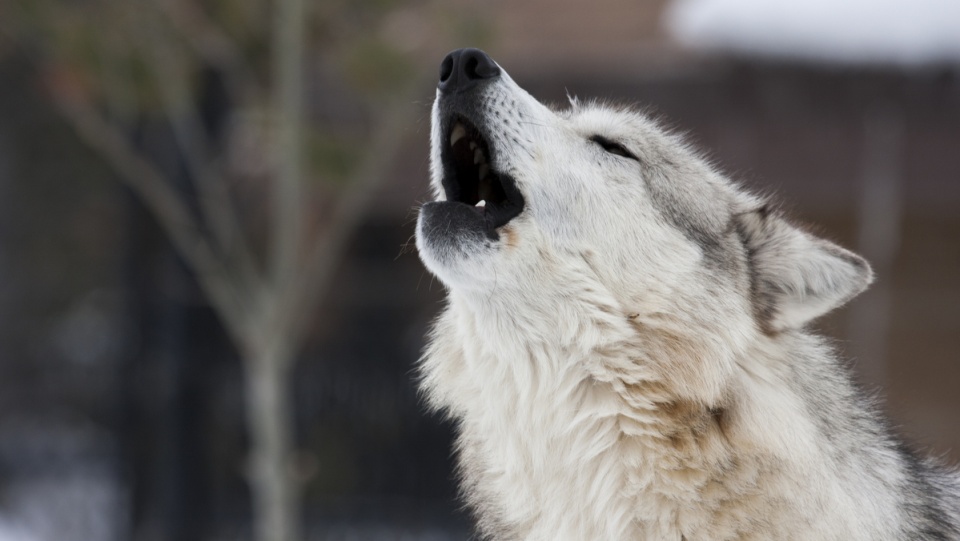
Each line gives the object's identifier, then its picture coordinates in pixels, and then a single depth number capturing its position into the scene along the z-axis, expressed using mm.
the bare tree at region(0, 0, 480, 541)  10930
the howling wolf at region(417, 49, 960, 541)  5375
